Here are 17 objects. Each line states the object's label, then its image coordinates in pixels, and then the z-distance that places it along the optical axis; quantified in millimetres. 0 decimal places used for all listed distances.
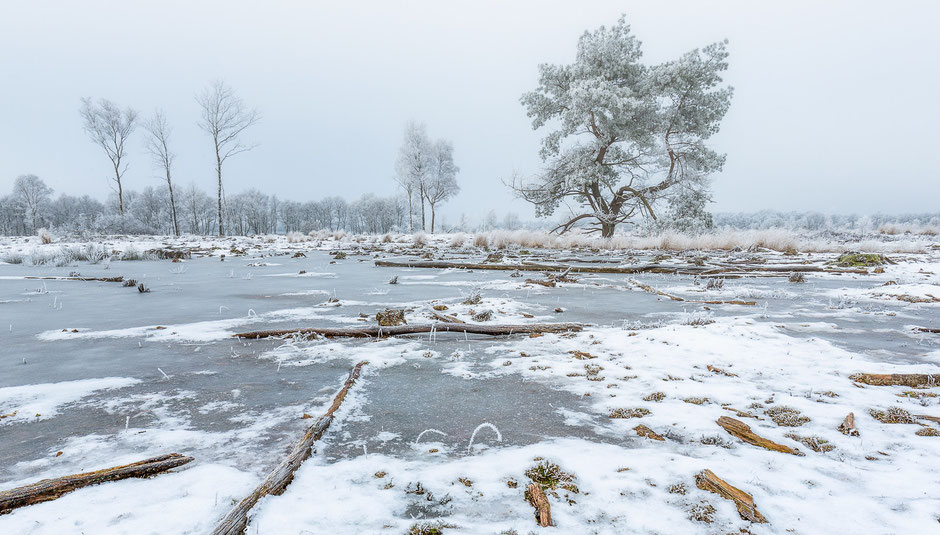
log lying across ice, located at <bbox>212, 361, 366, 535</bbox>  1213
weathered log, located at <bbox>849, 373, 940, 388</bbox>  2391
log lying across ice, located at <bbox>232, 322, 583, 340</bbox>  3590
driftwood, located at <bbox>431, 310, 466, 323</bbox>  4053
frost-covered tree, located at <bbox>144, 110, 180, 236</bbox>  32969
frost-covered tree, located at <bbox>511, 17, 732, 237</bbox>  17656
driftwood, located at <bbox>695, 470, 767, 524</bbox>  1302
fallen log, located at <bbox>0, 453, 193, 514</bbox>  1322
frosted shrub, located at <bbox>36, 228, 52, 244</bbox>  20250
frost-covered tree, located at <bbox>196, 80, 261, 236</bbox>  30922
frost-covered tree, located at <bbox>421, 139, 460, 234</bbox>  45312
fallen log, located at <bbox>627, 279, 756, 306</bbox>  5114
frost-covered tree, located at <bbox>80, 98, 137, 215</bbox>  31927
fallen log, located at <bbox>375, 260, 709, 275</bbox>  8530
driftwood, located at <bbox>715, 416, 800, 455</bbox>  1734
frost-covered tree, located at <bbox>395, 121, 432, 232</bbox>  43188
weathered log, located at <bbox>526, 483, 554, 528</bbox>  1285
